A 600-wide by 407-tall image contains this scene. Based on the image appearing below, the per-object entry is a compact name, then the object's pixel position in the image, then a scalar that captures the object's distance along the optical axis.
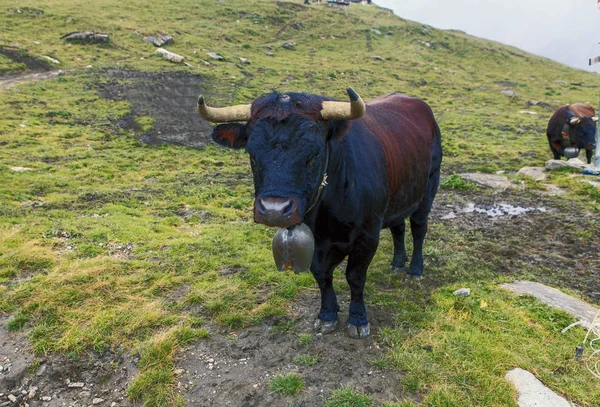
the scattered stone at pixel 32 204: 7.96
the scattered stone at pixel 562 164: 11.51
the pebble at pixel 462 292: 4.96
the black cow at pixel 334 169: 3.12
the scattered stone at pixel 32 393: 3.57
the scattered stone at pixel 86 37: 27.09
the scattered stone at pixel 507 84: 33.09
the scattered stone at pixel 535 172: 11.17
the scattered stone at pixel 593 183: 9.56
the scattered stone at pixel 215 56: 28.83
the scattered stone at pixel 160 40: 29.45
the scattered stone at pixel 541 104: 25.86
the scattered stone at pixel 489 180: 10.63
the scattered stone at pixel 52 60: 23.09
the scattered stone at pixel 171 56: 25.88
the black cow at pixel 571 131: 13.31
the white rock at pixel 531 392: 3.30
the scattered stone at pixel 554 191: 9.74
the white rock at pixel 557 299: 4.54
